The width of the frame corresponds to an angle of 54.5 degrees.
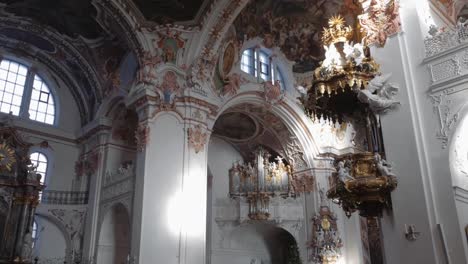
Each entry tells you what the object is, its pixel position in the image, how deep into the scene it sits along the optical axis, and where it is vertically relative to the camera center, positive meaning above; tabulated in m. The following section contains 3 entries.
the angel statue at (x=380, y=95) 8.31 +3.17
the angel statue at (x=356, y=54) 8.48 +3.96
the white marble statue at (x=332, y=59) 8.69 +4.01
